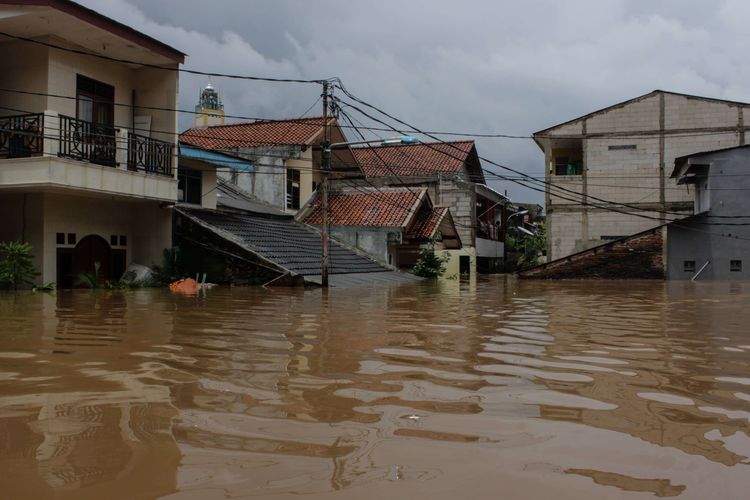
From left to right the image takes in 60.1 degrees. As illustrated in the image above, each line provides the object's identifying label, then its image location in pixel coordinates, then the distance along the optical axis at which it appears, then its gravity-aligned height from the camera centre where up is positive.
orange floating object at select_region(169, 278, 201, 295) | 15.81 -0.71
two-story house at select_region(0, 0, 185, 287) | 14.84 +2.94
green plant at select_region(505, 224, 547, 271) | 42.81 +0.97
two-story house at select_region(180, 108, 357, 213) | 26.89 +4.58
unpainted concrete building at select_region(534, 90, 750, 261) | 32.31 +5.10
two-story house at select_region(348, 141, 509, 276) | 37.06 +4.84
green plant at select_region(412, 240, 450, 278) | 27.06 -0.23
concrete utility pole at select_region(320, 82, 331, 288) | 18.09 +2.38
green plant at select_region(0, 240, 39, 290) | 14.70 -0.16
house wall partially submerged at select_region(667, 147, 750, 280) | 27.19 +1.41
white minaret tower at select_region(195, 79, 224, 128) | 40.75 +10.45
